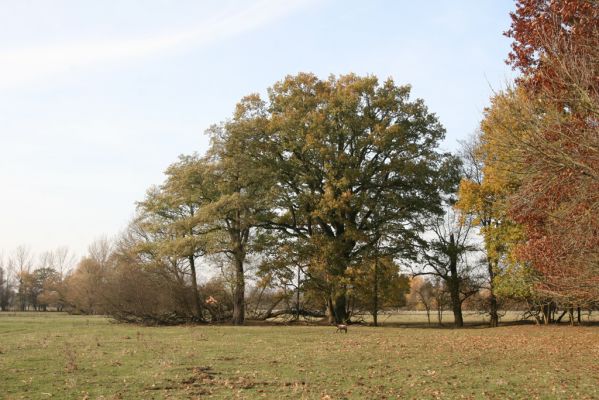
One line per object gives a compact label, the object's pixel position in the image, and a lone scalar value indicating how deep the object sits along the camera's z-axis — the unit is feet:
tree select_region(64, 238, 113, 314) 119.67
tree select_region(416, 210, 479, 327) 114.62
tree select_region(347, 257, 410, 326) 102.89
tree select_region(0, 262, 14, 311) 288.71
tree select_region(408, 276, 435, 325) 147.26
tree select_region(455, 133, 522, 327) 93.67
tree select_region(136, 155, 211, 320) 110.63
